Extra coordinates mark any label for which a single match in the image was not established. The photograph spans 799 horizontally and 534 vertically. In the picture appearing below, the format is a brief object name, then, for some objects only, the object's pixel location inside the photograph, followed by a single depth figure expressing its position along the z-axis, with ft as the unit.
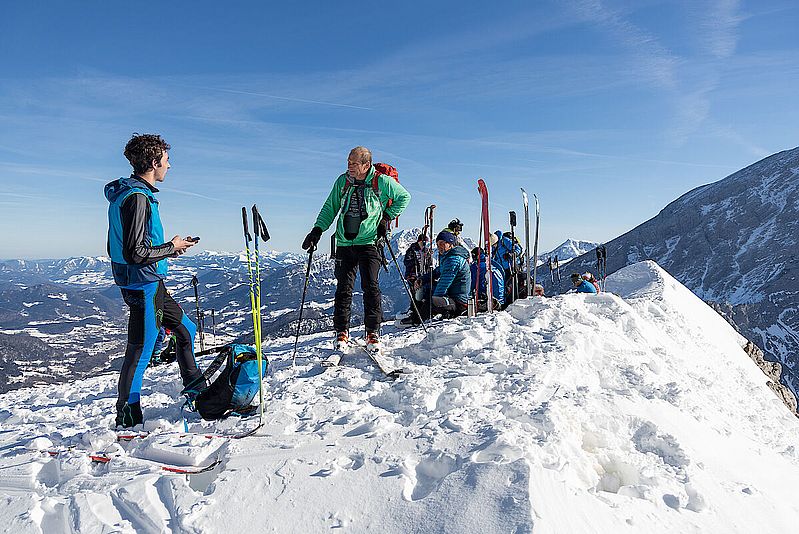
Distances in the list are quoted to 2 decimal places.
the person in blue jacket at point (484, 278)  37.19
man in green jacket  20.92
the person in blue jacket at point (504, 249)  40.60
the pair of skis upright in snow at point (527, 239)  41.77
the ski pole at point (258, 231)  17.68
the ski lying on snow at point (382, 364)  19.21
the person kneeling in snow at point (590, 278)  44.54
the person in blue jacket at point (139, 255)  14.25
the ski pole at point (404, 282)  23.91
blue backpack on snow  16.24
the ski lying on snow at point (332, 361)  21.11
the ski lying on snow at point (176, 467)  12.18
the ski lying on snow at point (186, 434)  14.61
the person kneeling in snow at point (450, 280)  30.63
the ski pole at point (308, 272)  21.88
